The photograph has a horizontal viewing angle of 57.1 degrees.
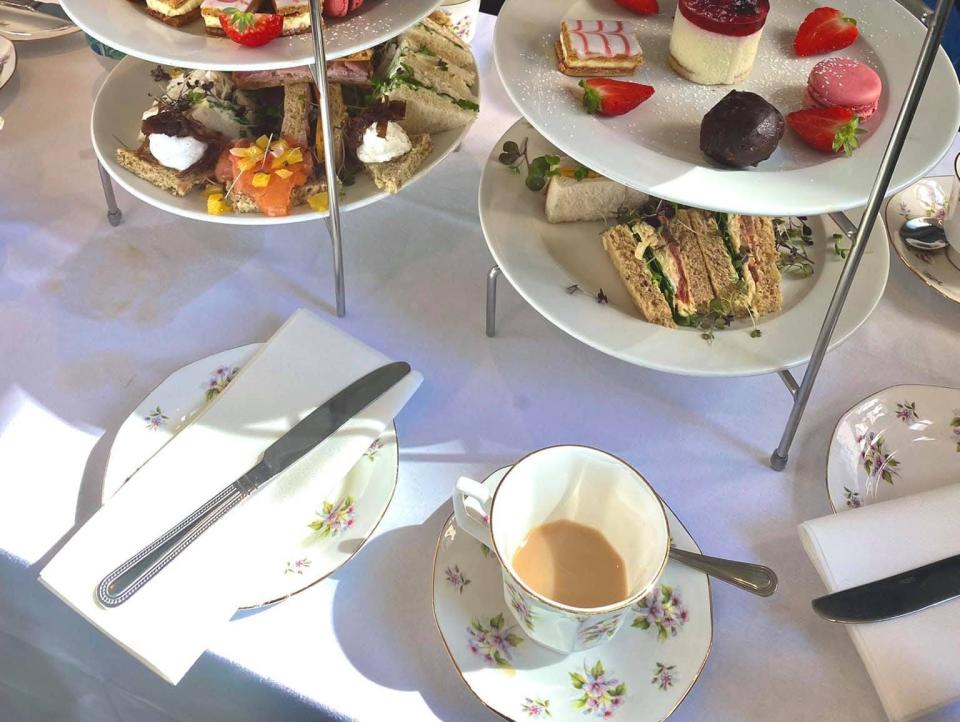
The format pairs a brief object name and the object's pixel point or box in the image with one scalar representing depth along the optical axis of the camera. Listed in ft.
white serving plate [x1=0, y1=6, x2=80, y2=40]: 4.70
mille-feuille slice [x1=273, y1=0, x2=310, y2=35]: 3.19
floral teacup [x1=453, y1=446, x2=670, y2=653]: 2.30
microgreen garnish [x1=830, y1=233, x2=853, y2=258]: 3.42
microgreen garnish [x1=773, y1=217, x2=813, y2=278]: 3.37
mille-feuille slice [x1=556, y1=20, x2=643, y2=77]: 3.02
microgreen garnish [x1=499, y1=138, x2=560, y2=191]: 3.46
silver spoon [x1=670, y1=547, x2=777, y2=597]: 2.53
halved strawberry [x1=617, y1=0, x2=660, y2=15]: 3.41
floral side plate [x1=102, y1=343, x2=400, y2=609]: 2.67
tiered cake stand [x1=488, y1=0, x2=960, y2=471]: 2.65
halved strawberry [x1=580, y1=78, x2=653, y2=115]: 2.89
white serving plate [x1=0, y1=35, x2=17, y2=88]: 4.50
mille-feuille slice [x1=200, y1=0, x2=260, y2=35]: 3.10
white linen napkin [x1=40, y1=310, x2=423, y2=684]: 2.46
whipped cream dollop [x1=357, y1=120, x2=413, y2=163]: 3.54
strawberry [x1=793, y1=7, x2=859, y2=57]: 3.23
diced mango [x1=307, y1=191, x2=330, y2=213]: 3.54
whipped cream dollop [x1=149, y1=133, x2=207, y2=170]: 3.46
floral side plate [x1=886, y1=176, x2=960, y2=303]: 3.58
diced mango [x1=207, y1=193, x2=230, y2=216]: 3.47
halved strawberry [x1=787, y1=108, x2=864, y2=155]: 2.79
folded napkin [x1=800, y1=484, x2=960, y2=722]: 2.43
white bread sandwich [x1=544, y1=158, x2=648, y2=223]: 3.40
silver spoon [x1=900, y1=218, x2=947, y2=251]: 3.69
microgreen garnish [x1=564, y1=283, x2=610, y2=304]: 3.24
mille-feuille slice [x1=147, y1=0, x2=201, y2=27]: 3.16
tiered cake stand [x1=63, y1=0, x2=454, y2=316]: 2.91
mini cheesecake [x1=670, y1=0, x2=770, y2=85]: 2.98
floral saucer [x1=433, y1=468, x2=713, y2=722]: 2.41
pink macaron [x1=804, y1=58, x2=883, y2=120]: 2.95
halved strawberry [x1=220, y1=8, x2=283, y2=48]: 3.00
